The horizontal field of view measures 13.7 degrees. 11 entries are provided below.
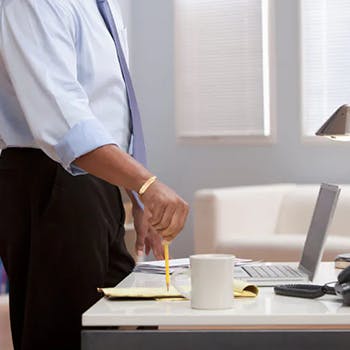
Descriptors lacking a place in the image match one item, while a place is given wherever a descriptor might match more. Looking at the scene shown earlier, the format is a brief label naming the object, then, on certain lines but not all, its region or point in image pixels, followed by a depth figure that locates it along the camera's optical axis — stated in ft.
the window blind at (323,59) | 27.65
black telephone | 9.27
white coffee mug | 9.15
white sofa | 23.95
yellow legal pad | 9.51
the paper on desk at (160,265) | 11.31
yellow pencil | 9.79
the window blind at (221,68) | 28.37
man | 9.91
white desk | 8.78
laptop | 10.77
